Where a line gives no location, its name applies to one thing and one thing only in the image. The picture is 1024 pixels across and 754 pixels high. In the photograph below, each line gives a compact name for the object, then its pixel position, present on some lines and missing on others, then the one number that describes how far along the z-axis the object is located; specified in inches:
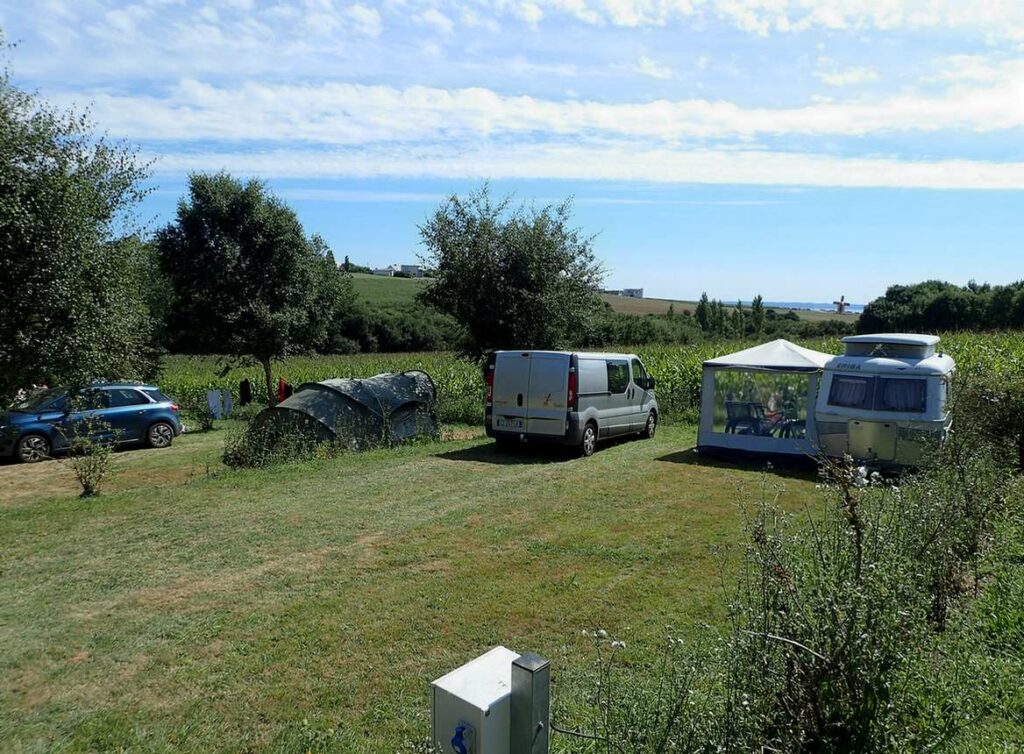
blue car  554.9
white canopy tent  469.1
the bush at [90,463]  398.7
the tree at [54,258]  330.6
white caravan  397.7
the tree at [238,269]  734.5
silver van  472.4
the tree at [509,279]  630.5
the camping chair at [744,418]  489.4
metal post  95.9
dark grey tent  495.5
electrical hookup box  96.8
